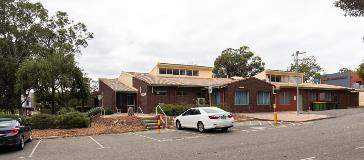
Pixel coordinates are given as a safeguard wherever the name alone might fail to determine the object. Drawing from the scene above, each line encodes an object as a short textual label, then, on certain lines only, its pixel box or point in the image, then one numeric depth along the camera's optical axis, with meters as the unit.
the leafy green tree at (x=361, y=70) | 54.04
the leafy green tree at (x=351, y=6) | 13.27
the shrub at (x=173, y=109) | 29.86
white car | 19.69
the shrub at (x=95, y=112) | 33.33
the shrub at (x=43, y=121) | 23.15
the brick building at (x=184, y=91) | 35.09
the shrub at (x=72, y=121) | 23.62
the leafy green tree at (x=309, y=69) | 80.12
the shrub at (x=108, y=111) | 34.20
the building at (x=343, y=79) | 71.70
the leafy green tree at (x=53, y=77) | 34.84
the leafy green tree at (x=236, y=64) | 69.51
